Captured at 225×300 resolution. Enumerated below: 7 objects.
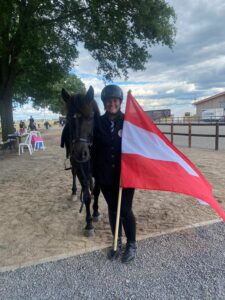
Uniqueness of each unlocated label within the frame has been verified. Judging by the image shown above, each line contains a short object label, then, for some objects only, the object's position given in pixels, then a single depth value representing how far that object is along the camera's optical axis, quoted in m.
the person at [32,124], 19.89
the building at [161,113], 45.61
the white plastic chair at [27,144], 10.16
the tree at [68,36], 7.49
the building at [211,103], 46.05
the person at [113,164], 2.46
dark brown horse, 2.52
